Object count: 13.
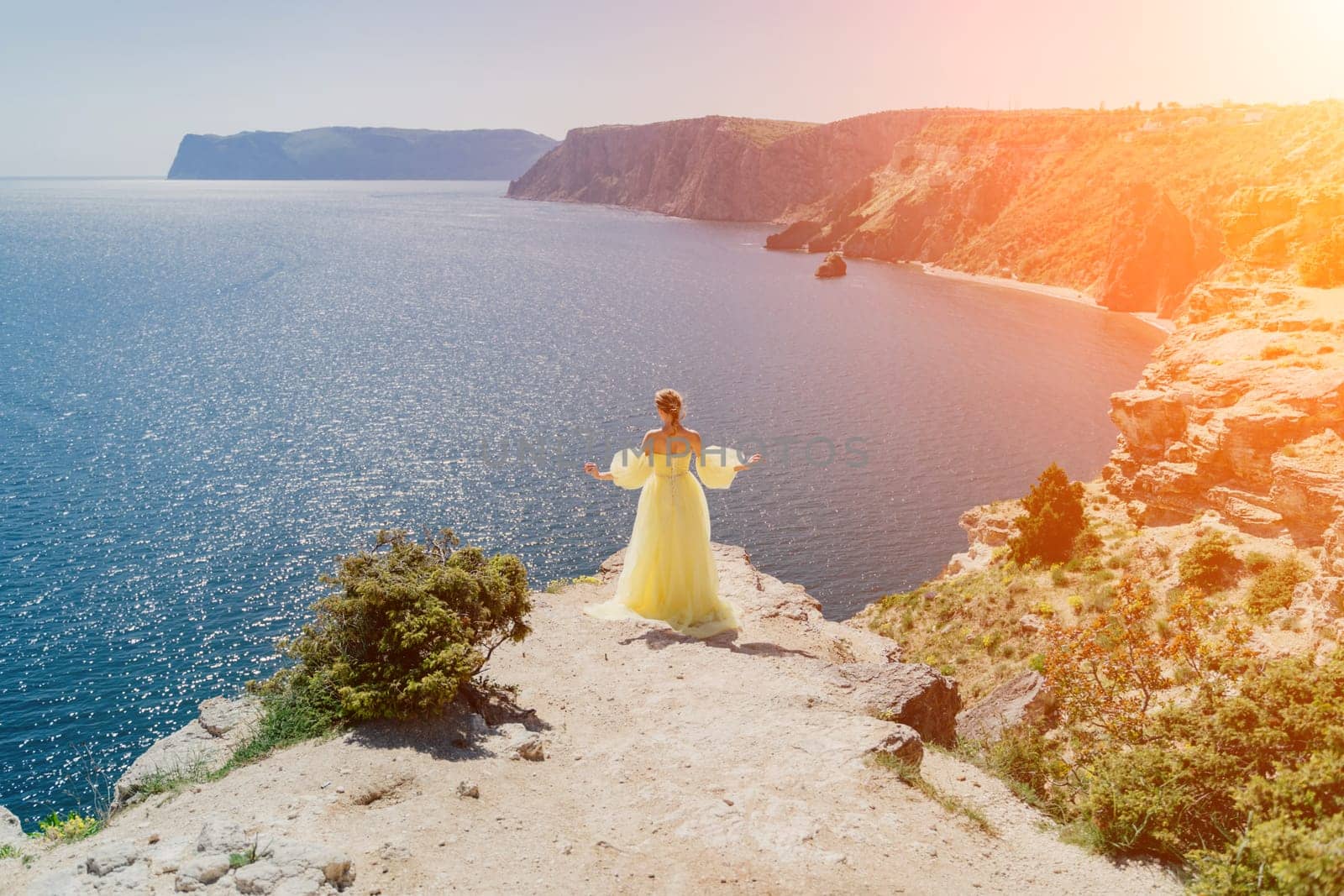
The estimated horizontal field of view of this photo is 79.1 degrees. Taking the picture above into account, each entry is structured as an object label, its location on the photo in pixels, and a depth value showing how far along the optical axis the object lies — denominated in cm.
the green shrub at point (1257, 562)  2108
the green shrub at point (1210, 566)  2191
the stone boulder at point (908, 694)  1046
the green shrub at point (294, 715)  916
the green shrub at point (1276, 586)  1898
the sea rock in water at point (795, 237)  14825
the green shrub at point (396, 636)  908
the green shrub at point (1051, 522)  2905
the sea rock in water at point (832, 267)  11444
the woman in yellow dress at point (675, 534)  1269
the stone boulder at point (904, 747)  891
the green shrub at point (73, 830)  843
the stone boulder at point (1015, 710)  1472
